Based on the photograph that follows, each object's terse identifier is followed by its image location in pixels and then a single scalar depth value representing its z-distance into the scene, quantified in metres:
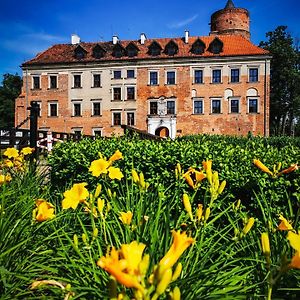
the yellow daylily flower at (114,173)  1.94
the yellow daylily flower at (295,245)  0.85
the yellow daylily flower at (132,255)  0.74
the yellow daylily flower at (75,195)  1.47
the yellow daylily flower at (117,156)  2.02
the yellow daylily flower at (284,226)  1.25
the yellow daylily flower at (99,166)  1.88
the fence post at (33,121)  7.01
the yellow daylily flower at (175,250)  0.77
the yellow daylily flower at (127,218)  1.40
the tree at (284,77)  39.09
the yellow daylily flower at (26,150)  3.54
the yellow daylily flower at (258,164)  1.83
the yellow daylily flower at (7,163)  3.07
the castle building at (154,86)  30.39
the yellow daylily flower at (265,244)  1.05
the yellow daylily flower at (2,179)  2.14
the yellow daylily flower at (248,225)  1.35
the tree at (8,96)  53.91
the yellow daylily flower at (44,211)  1.48
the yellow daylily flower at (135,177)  1.79
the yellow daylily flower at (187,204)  1.43
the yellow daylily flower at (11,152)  3.22
